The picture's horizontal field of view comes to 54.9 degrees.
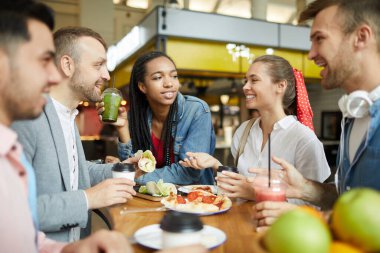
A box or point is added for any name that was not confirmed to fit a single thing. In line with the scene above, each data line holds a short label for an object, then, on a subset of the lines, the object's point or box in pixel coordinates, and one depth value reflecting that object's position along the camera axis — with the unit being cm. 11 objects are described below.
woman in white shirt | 231
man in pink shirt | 101
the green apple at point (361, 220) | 72
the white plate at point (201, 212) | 163
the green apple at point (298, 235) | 69
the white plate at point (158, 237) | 122
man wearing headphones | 143
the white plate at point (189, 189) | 210
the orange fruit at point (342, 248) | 73
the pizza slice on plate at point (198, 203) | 168
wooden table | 128
